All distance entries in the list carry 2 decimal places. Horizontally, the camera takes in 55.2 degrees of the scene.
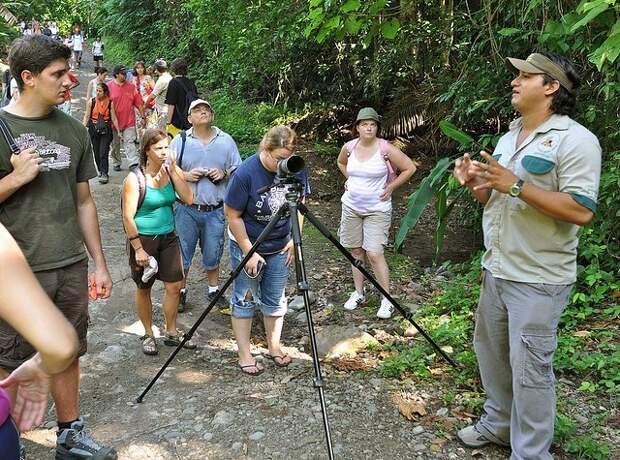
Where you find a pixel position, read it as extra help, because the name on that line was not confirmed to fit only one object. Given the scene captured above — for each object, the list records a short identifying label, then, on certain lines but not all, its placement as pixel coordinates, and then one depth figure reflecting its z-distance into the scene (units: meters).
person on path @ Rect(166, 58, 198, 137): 7.43
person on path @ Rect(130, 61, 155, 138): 10.56
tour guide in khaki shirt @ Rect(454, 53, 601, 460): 2.66
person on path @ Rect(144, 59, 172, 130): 9.21
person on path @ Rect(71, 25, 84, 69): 24.31
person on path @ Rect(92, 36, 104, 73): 23.59
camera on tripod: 3.30
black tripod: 2.93
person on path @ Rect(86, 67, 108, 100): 9.20
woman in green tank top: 4.20
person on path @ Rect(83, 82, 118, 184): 8.90
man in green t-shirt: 2.79
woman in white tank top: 5.19
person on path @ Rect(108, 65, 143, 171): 9.38
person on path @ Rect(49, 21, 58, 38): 24.31
